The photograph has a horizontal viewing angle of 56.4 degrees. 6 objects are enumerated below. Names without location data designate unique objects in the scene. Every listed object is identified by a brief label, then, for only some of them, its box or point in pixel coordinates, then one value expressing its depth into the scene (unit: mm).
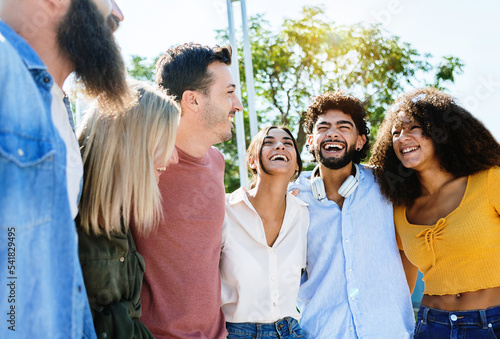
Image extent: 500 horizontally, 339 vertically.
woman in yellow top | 2910
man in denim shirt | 1414
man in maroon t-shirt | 2402
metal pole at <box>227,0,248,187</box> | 5941
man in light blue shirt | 3109
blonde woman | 1875
